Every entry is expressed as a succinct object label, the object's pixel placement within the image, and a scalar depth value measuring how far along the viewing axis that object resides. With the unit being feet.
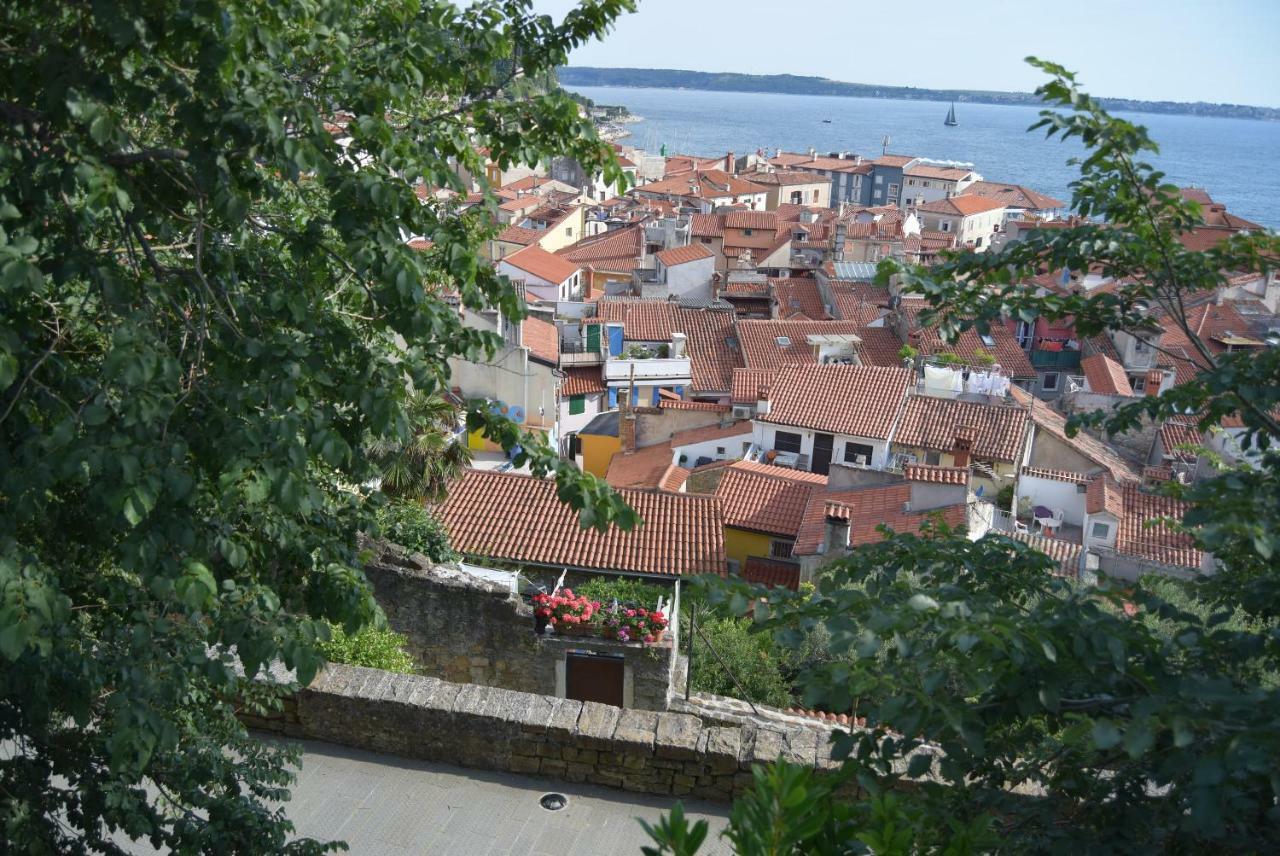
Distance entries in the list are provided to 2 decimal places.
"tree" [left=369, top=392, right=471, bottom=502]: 47.32
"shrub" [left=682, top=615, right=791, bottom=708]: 40.34
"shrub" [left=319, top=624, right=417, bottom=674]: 27.50
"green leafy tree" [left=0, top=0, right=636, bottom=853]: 11.58
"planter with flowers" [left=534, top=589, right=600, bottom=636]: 36.37
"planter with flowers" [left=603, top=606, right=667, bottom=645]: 36.06
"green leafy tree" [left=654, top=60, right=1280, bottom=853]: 10.02
